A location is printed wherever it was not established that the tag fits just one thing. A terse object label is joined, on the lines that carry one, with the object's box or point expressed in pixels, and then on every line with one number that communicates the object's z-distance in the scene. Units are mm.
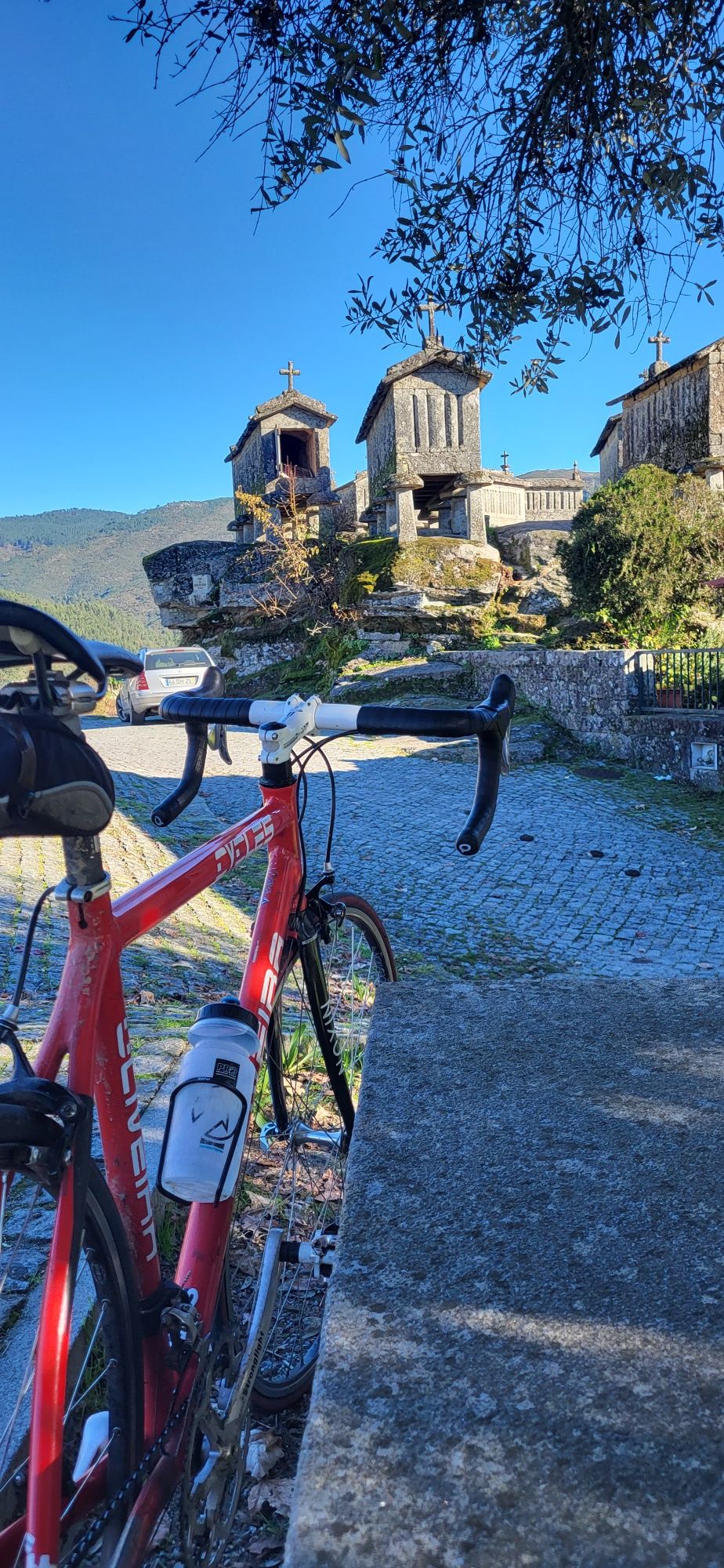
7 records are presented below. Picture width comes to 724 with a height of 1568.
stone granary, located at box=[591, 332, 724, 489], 23391
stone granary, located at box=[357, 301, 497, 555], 26922
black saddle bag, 1229
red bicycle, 1284
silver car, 18531
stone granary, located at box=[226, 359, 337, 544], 33344
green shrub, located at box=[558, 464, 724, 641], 16453
